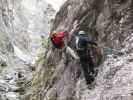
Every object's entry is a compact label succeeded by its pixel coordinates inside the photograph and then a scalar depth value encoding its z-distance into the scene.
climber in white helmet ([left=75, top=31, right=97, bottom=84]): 13.93
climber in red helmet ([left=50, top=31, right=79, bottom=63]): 17.38
